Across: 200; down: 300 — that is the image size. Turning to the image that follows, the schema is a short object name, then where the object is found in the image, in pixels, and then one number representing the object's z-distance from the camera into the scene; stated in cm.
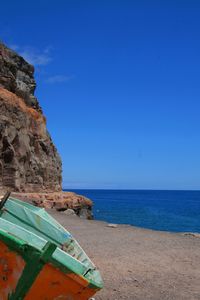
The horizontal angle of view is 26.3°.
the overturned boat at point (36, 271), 516
